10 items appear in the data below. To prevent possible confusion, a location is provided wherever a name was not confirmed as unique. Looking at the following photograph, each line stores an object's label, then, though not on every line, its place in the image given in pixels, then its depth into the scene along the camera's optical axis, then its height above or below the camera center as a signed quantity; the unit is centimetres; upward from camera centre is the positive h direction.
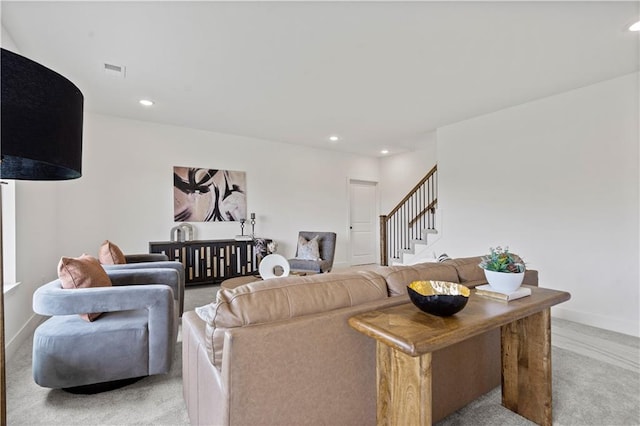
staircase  505 -27
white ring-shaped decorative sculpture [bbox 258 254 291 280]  258 -45
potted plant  153 -31
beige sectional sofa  104 -54
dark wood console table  435 -68
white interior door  677 -18
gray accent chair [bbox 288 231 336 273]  447 -73
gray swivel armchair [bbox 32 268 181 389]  176 -75
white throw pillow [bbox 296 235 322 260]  477 -60
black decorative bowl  121 -37
